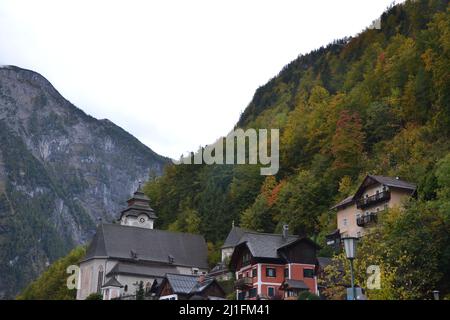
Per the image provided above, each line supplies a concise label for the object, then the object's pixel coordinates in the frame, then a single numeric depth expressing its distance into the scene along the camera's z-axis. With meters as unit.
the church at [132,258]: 87.56
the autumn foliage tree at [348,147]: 80.62
